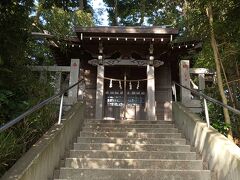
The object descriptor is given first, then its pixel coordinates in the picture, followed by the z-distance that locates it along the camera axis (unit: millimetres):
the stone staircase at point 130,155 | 3269
